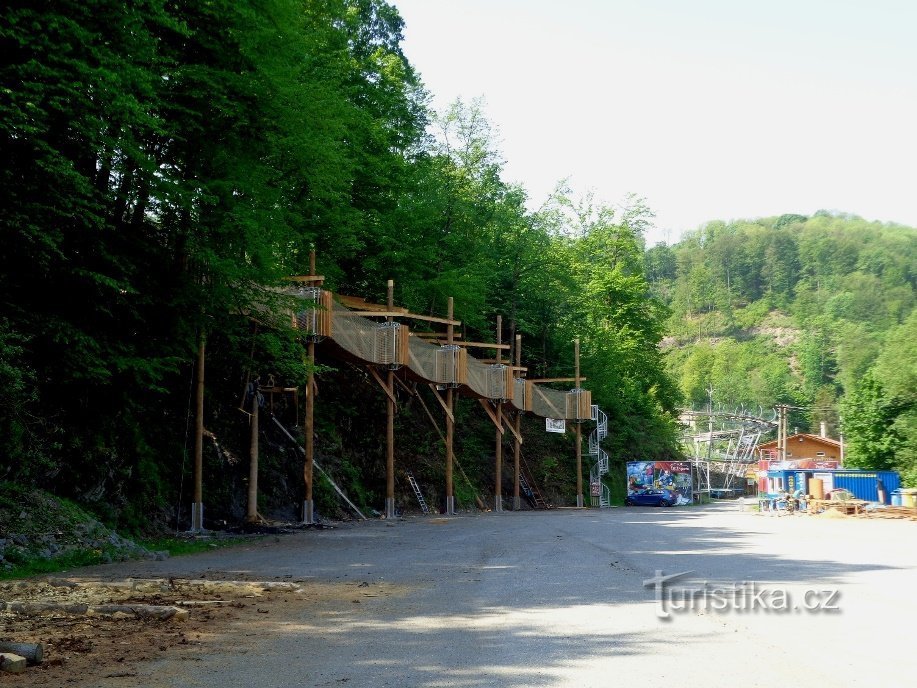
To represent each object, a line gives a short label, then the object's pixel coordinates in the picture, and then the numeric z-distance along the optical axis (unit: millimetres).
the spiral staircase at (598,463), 48719
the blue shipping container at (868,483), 46812
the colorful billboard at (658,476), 50625
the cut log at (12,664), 6941
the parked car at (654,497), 50219
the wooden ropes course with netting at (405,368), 25484
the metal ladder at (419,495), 33750
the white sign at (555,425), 44594
